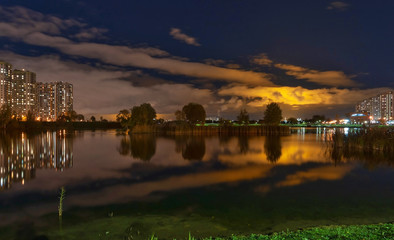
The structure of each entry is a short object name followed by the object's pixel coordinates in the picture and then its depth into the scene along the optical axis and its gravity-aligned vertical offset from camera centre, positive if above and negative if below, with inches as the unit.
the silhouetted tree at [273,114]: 3412.9 +108.0
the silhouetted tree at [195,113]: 4153.5 +145.6
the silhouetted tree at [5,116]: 3358.8 +85.3
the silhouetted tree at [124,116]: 3262.8 +85.9
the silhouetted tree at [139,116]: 2849.4 +72.7
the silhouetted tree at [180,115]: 4388.8 +131.2
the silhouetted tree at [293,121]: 7440.9 +62.8
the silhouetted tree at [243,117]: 3828.7 +83.1
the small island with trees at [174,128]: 2819.9 -42.5
